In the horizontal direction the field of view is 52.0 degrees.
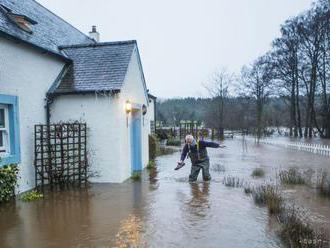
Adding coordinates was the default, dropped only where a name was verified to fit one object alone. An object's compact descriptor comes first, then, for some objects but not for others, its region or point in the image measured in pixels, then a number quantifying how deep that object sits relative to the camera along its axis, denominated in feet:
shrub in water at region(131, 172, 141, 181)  39.54
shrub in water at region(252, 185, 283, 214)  24.39
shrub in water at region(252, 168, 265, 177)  41.08
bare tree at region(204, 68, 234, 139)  142.00
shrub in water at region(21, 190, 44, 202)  29.54
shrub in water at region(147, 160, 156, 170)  49.20
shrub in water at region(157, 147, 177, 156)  71.51
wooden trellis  34.01
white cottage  30.81
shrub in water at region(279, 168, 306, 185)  34.69
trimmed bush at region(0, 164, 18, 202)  27.48
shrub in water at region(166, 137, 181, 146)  95.96
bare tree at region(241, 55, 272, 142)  132.06
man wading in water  38.47
